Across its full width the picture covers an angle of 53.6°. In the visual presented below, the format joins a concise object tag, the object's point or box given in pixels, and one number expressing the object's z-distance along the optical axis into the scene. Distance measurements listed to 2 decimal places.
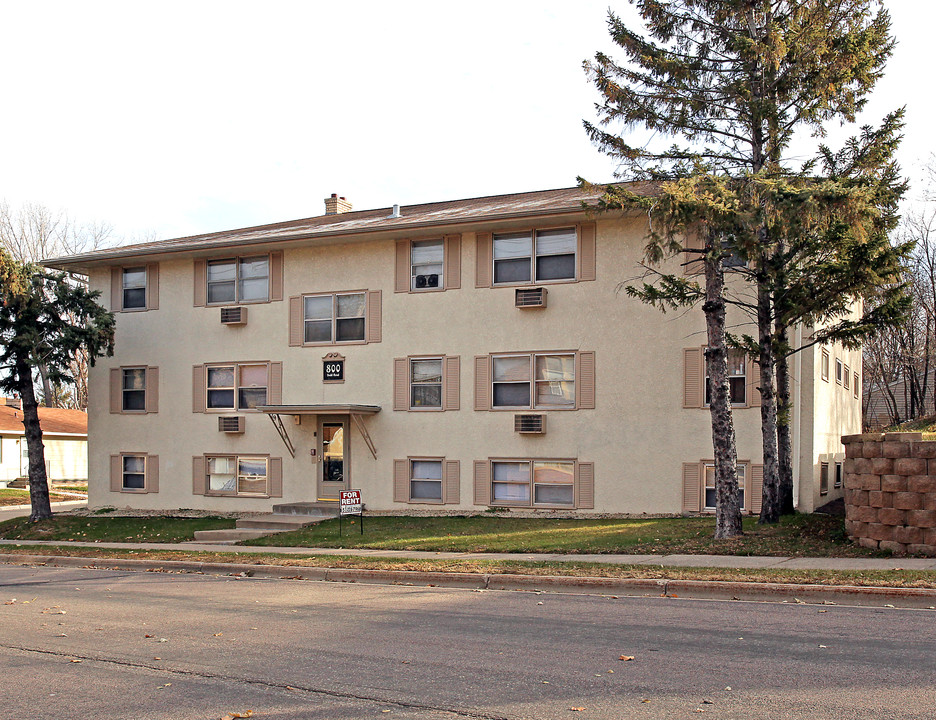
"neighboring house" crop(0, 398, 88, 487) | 42.50
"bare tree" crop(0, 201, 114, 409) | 47.41
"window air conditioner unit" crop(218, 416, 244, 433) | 24.66
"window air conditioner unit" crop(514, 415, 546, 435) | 21.70
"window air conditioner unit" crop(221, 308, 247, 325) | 24.81
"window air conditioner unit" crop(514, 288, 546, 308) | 21.69
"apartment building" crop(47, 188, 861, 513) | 20.89
